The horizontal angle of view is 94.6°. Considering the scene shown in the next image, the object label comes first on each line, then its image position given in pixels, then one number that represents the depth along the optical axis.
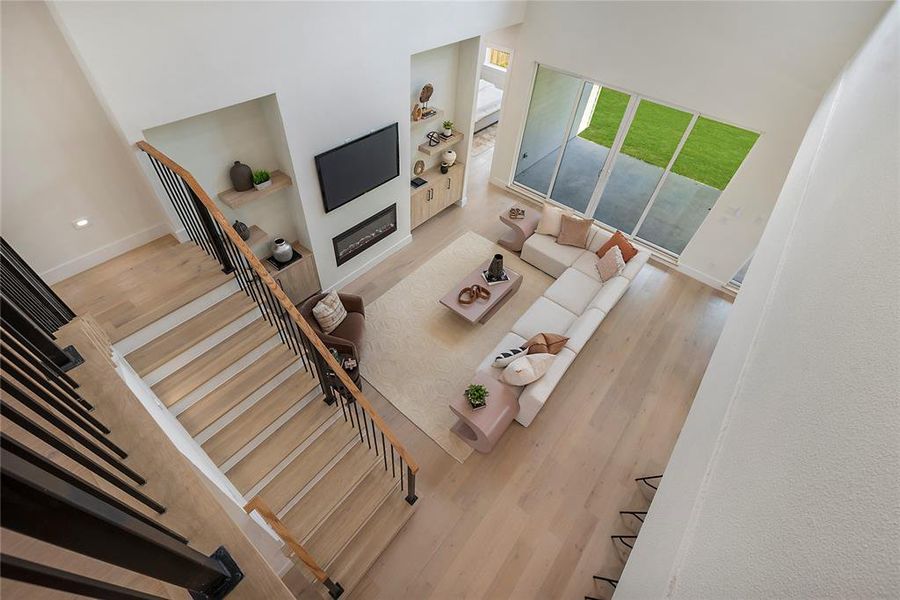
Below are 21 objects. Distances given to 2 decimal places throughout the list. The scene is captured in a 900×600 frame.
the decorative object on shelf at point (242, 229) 4.29
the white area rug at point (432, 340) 4.64
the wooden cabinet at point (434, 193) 6.31
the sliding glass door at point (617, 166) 6.55
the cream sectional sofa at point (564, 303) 4.32
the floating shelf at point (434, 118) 5.64
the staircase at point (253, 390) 2.98
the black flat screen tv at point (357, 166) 4.45
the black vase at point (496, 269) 5.41
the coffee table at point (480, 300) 5.19
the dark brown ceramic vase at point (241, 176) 3.99
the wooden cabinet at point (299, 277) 4.80
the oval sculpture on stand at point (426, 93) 5.42
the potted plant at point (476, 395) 4.07
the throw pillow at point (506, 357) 4.39
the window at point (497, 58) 8.34
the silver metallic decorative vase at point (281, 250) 4.75
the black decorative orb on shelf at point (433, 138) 6.11
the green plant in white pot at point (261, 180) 4.12
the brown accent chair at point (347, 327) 4.23
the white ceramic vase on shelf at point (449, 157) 6.38
